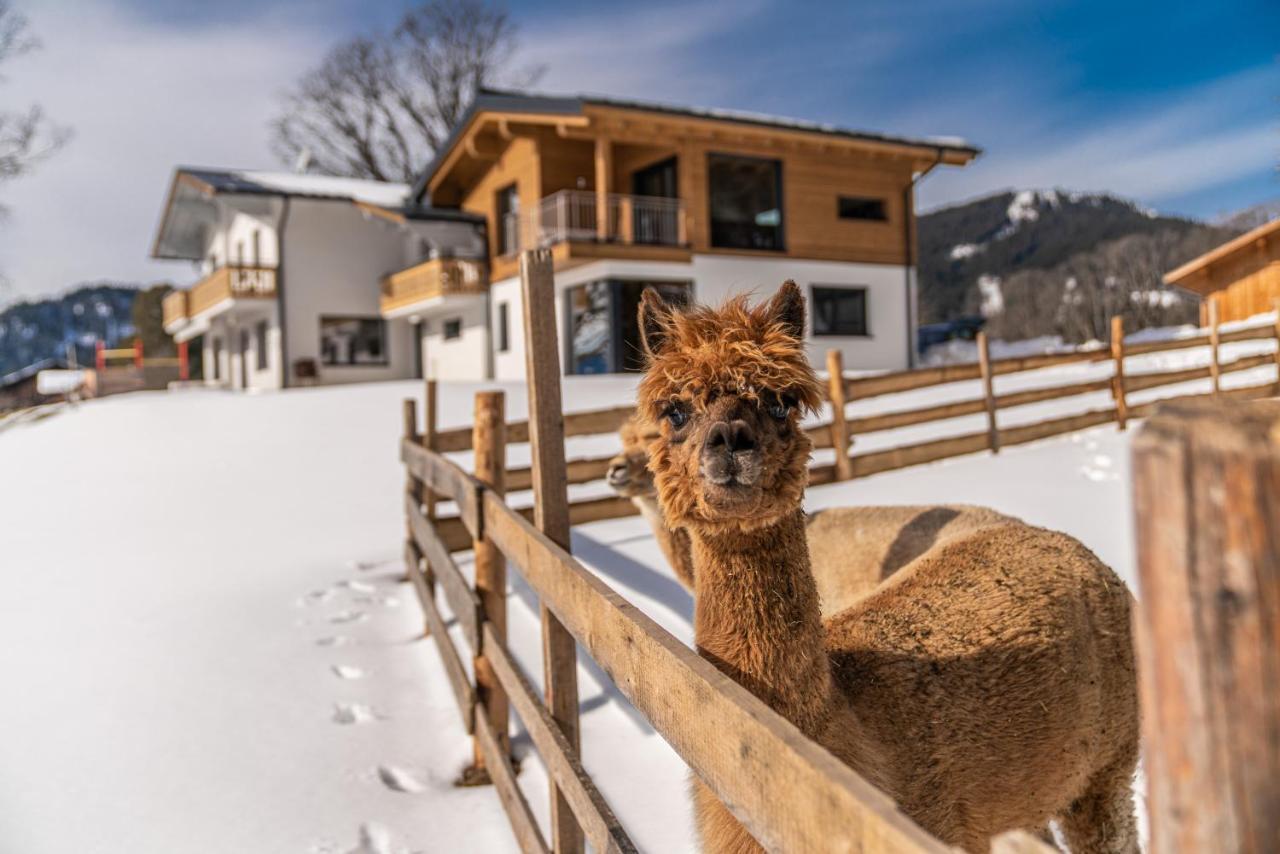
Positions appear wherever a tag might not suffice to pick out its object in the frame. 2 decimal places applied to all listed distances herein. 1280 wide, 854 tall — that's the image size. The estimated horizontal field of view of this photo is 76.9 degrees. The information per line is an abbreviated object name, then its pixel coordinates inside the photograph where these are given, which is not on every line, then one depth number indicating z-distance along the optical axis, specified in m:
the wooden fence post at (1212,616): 0.59
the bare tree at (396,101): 39.19
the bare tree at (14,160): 27.48
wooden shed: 20.61
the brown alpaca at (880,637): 1.93
